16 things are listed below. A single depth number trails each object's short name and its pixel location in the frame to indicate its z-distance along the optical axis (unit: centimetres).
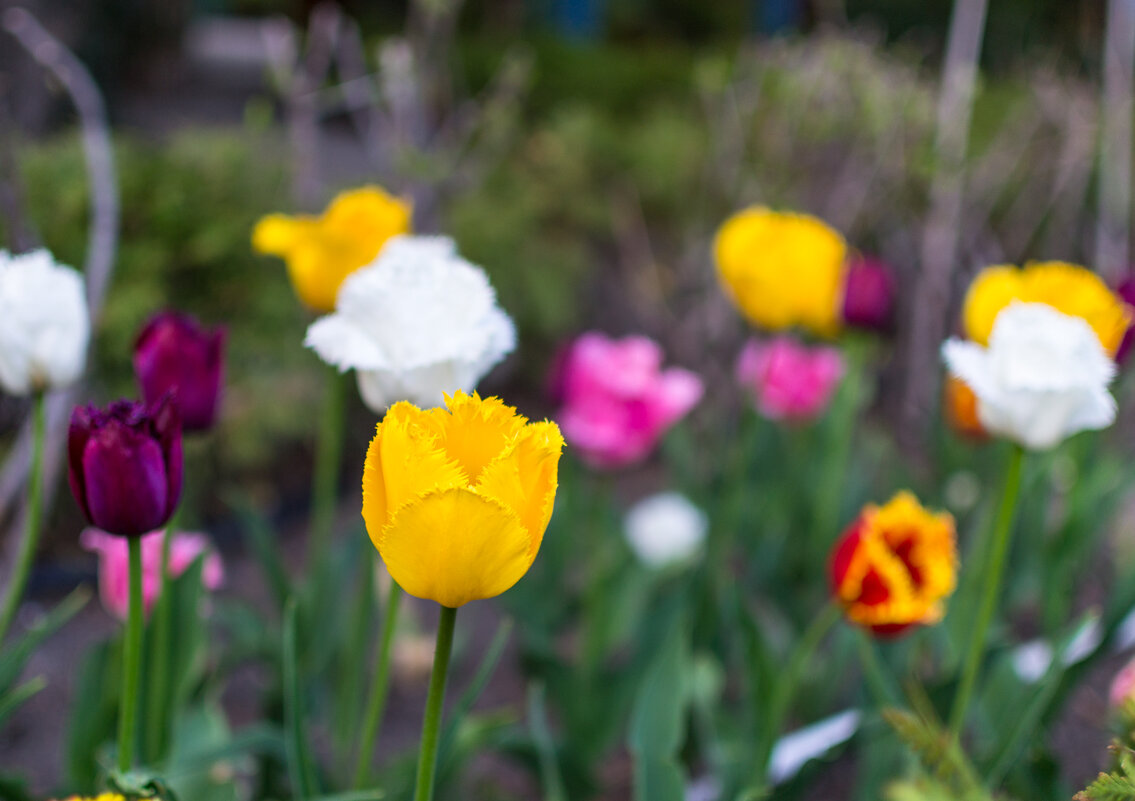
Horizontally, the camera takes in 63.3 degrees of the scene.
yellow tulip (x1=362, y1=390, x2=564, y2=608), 49
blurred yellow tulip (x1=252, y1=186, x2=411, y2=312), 101
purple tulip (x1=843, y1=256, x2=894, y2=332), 151
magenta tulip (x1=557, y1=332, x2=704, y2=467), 171
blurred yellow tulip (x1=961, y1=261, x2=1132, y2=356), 93
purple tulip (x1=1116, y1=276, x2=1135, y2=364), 108
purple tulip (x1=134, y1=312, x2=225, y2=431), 82
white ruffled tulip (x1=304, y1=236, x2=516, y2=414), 75
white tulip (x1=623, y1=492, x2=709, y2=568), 180
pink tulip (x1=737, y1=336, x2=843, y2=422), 200
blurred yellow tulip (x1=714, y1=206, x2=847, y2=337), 146
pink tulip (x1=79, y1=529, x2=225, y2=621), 121
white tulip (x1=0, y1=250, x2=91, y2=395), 76
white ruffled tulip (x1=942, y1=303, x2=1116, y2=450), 79
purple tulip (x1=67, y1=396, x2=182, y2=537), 64
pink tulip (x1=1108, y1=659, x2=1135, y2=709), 112
